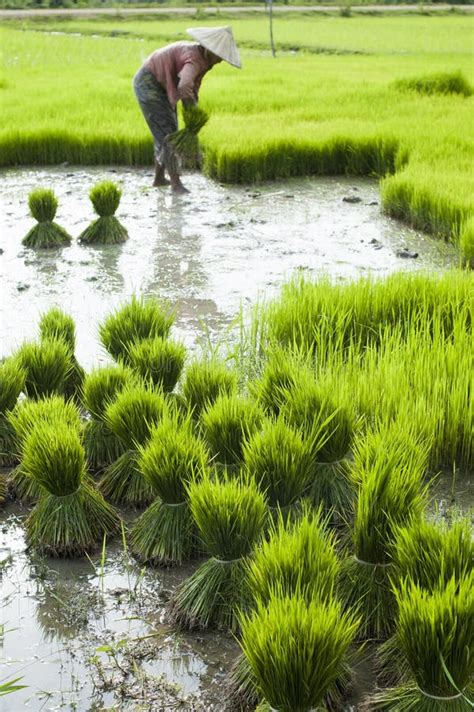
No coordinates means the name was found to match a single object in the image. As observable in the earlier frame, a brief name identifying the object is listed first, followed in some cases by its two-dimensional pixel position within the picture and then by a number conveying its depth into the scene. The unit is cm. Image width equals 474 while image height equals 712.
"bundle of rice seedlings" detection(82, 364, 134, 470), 344
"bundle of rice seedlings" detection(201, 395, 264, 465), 297
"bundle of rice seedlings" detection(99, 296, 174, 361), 401
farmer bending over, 673
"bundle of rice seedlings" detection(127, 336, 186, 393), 359
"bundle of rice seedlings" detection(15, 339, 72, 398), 372
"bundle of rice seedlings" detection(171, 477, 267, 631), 244
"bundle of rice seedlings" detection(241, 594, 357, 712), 189
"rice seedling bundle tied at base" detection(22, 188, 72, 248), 623
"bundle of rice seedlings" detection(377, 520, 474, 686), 219
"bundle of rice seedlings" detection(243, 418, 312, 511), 269
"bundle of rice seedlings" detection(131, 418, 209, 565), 279
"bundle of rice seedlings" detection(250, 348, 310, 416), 328
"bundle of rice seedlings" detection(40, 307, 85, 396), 403
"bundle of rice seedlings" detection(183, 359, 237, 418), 339
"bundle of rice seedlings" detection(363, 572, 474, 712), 195
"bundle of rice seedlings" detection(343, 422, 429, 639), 244
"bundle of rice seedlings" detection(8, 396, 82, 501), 315
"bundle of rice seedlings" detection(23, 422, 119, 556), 288
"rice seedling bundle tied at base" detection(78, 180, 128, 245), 629
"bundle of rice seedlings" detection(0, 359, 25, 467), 351
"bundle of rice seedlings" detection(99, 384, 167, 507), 314
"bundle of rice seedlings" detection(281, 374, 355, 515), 296
